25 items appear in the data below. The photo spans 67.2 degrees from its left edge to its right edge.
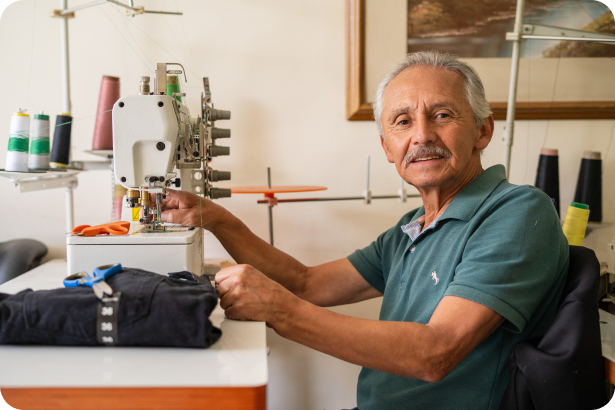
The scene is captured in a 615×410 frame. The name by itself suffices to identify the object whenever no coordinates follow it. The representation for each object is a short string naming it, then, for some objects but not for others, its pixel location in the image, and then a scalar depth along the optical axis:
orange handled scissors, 1.12
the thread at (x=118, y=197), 1.83
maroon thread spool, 1.84
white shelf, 1.50
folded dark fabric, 0.80
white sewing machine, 1.11
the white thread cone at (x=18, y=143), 1.64
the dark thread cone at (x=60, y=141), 1.80
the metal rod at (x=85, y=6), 1.70
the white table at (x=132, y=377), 0.69
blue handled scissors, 0.82
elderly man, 0.96
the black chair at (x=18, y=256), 1.77
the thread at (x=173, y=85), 1.45
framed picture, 2.08
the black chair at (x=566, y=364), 0.95
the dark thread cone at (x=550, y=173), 2.02
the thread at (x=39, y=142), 1.73
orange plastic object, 1.62
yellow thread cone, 1.71
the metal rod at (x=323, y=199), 1.90
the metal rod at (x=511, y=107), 1.80
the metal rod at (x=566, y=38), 1.64
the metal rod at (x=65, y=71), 1.86
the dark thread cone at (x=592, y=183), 2.04
